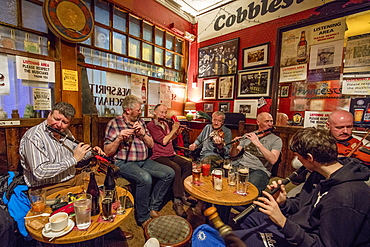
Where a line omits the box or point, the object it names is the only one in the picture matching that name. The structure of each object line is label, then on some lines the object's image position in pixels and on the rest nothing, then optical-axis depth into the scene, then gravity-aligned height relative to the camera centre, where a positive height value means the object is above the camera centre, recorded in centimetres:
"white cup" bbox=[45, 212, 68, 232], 116 -79
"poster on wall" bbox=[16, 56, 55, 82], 254 +55
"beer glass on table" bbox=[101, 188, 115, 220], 134 -77
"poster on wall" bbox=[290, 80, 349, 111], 312 +33
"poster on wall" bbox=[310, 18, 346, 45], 306 +152
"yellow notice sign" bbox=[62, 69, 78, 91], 293 +46
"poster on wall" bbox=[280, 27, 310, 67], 345 +135
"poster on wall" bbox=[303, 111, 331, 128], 327 -10
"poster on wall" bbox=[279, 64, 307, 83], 347 +82
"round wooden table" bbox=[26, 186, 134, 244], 113 -87
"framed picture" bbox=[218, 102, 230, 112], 474 +13
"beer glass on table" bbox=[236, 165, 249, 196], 184 -76
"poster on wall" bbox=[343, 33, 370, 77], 284 +99
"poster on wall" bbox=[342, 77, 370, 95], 285 +48
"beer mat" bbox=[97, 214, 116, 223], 133 -86
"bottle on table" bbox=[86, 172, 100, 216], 151 -71
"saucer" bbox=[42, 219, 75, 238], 113 -84
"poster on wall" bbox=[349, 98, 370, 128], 284 +6
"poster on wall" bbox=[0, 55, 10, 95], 241 +39
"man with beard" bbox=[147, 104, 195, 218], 280 -74
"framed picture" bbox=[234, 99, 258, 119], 420 +11
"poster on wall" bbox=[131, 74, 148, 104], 412 +55
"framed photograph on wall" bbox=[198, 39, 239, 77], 457 +146
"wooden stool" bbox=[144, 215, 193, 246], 147 -110
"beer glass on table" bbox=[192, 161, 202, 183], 208 -74
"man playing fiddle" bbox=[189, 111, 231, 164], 317 -57
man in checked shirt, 234 -77
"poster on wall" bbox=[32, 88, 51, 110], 272 +12
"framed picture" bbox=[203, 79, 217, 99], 505 +65
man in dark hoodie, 98 -60
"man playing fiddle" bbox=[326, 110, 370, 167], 224 -25
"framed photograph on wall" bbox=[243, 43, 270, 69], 397 +134
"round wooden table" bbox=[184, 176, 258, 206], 167 -86
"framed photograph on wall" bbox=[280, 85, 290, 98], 369 +46
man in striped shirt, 178 -53
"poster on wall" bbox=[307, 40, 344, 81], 311 +98
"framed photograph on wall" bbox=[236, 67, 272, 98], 398 +70
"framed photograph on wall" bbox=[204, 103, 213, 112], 514 +10
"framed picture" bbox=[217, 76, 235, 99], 463 +65
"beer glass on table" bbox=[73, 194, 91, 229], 122 -75
